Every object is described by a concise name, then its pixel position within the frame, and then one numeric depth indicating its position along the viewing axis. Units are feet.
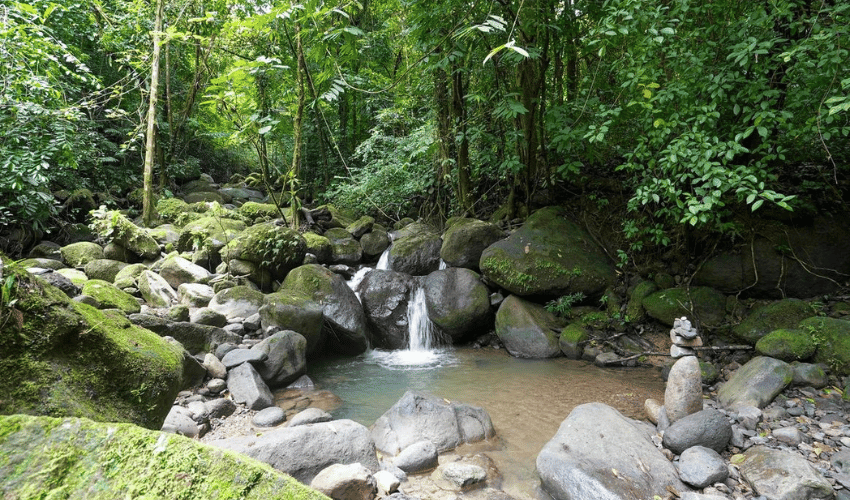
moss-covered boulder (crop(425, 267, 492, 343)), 26.61
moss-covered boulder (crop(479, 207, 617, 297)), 25.31
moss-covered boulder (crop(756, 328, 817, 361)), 16.06
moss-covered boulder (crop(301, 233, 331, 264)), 30.55
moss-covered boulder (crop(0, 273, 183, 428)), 6.70
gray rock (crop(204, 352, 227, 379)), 17.53
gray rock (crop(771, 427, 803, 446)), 12.57
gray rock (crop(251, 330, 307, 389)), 18.89
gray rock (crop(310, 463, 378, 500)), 10.42
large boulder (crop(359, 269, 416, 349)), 27.55
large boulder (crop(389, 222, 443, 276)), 31.07
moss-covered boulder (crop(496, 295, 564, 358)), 23.98
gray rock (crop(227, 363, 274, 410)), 16.60
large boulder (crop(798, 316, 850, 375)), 15.33
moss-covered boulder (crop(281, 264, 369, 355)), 24.84
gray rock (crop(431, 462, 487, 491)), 11.98
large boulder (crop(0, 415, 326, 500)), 3.66
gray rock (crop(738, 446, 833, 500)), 10.40
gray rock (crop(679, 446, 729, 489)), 11.37
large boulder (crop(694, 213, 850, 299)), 19.90
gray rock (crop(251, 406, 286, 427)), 15.56
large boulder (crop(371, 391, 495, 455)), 14.35
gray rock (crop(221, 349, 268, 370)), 18.19
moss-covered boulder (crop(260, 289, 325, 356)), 21.77
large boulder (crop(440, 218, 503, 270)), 28.60
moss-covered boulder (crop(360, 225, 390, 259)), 33.50
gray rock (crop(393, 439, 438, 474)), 12.76
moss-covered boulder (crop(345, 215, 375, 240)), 34.88
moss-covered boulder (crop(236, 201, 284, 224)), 37.99
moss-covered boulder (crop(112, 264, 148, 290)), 23.56
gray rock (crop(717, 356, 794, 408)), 14.99
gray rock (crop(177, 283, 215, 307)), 22.85
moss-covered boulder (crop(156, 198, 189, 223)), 36.70
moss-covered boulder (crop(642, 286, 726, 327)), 21.02
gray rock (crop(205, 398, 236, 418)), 15.58
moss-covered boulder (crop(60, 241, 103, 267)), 27.07
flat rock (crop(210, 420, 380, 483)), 11.50
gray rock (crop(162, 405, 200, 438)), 13.37
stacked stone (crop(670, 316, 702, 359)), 15.06
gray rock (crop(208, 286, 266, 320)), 22.45
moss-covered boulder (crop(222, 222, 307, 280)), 25.89
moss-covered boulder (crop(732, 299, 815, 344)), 18.39
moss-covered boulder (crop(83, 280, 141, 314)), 17.70
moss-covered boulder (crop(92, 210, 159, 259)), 27.43
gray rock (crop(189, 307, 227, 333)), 20.12
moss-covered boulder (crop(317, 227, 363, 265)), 32.12
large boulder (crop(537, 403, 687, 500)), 11.17
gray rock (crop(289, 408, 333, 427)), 15.21
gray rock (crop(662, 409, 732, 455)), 12.62
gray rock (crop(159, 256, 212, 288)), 25.59
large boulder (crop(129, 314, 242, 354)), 16.93
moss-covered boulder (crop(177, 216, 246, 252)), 28.84
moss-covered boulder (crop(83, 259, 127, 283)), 25.55
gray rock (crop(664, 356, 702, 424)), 13.82
